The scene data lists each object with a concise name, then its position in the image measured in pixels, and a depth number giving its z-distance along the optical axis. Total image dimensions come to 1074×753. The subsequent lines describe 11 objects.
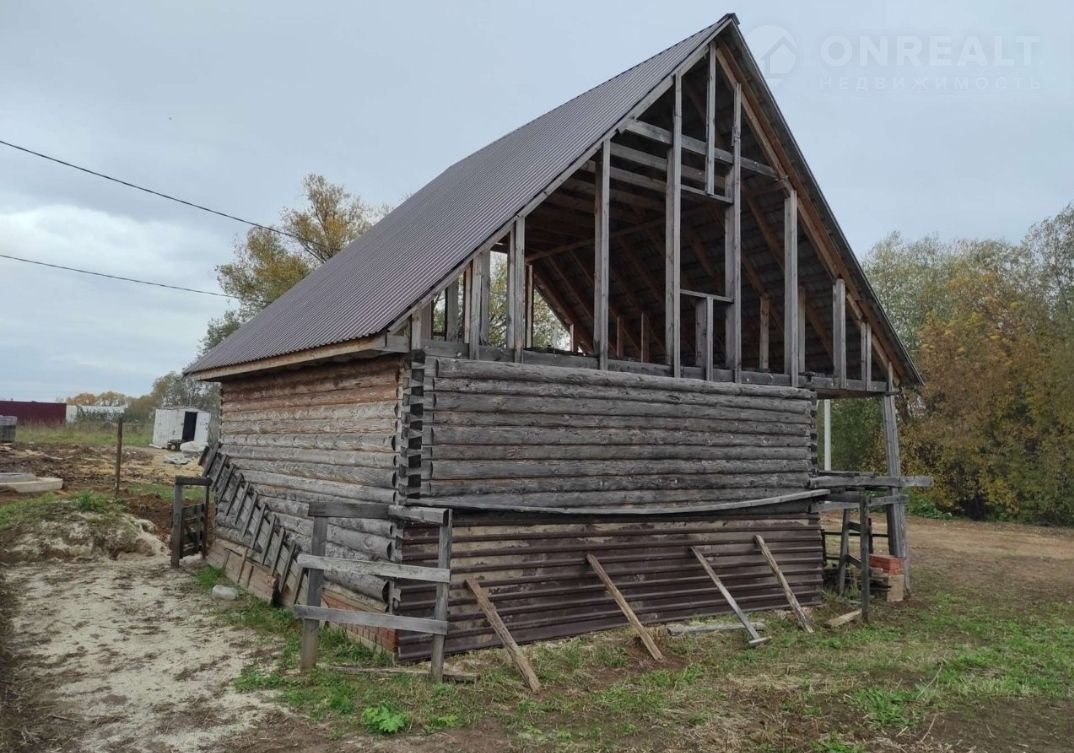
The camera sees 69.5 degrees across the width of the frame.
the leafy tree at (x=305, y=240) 41.73
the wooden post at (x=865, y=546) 11.84
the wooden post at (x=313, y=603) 8.16
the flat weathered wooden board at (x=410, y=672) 8.09
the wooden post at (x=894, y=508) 14.19
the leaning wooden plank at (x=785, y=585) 11.26
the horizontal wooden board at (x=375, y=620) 7.75
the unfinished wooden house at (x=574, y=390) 9.08
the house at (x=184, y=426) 40.91
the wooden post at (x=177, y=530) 14.73
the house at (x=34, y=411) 57.75
